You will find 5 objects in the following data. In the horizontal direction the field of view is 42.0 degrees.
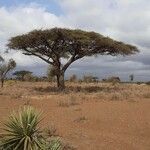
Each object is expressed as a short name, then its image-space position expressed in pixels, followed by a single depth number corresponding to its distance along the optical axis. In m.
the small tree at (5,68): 21.64
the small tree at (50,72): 21.93
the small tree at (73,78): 26.07
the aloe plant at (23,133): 4.44
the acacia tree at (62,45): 15.77
